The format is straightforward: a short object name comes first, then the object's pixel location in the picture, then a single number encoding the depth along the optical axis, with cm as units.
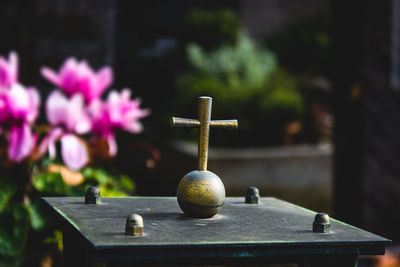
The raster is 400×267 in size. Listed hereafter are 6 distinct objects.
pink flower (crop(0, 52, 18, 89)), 221
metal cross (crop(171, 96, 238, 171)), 141
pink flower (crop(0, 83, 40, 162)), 203
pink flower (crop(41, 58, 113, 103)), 235
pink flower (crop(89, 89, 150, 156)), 234
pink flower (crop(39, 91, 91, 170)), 210
